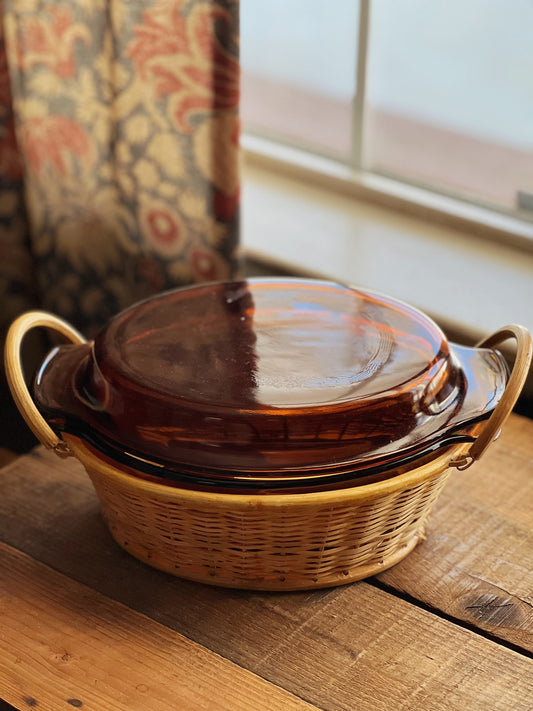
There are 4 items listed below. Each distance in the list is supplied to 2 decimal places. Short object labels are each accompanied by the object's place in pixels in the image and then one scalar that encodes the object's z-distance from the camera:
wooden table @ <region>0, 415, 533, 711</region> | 0.91
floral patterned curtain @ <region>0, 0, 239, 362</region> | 1.23
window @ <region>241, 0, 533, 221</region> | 1.38
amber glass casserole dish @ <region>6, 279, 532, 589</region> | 0.92
